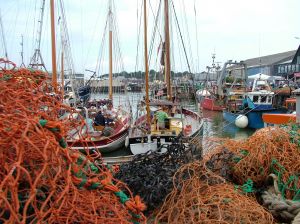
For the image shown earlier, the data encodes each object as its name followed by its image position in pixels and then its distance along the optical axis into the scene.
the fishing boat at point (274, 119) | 9.42
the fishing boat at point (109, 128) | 12.61
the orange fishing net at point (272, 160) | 3.85
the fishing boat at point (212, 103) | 34.31
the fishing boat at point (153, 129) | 10.82
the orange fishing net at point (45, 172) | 1.95
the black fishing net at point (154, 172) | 3.61
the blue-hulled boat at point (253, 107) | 20.98
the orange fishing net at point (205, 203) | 2.99
